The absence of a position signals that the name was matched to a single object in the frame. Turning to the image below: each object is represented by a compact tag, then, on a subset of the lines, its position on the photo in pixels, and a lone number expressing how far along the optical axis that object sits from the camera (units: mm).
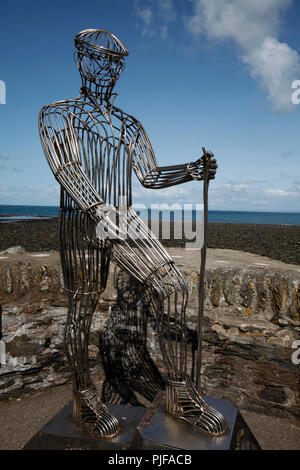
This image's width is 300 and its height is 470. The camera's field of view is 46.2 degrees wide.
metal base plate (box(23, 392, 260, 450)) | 2660
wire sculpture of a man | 2830
